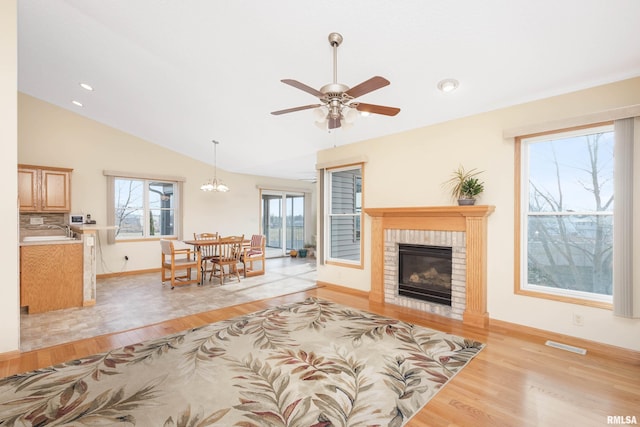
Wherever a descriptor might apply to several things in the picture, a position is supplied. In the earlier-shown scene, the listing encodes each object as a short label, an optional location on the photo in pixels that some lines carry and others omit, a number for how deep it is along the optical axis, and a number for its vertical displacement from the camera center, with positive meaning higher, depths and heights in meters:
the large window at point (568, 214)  2.99 -0.01
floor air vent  2.88 -1.37
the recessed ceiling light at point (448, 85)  3.19 +1.43
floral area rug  1.96 -1.36
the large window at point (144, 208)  6.57 +0.13
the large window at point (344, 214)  5.36 -0.02
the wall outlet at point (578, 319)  3.02 -1.11
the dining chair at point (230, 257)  5.81 -0.92
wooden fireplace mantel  3.57 -0.20
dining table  5.72 -0.59
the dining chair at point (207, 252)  6.00 -0.90
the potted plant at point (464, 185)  3.63 +0.36
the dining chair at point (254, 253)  6.39 -0.91
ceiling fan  2.18 +0.92
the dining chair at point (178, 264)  5.32 -0.96
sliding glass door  9.63 -0.26
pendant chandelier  6.34 +0.59
